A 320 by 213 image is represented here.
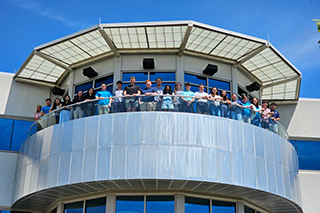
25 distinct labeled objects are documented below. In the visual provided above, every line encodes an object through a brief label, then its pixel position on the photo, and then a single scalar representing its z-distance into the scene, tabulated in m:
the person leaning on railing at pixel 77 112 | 16.36
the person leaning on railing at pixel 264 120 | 16.98
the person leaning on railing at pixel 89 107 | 16.20
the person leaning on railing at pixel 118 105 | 15.79
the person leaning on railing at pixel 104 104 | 16.00
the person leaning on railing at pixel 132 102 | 15.70
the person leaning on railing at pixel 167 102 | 15.63
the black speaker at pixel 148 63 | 19.02
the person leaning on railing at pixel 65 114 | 16.69
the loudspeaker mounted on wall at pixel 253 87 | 20.70
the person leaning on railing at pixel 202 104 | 15.83
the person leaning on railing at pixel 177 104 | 15.66
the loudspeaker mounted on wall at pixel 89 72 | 19.55
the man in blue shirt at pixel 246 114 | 16.46
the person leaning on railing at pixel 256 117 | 16.70
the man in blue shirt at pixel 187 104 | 15.72
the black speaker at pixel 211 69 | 19.33
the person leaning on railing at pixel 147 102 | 15.64
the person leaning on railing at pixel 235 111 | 16.23
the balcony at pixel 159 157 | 14.96
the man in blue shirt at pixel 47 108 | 19.33
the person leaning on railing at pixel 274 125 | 17.31
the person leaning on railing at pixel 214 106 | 15.94
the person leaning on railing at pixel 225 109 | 16.06
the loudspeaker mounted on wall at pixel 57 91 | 21.31
